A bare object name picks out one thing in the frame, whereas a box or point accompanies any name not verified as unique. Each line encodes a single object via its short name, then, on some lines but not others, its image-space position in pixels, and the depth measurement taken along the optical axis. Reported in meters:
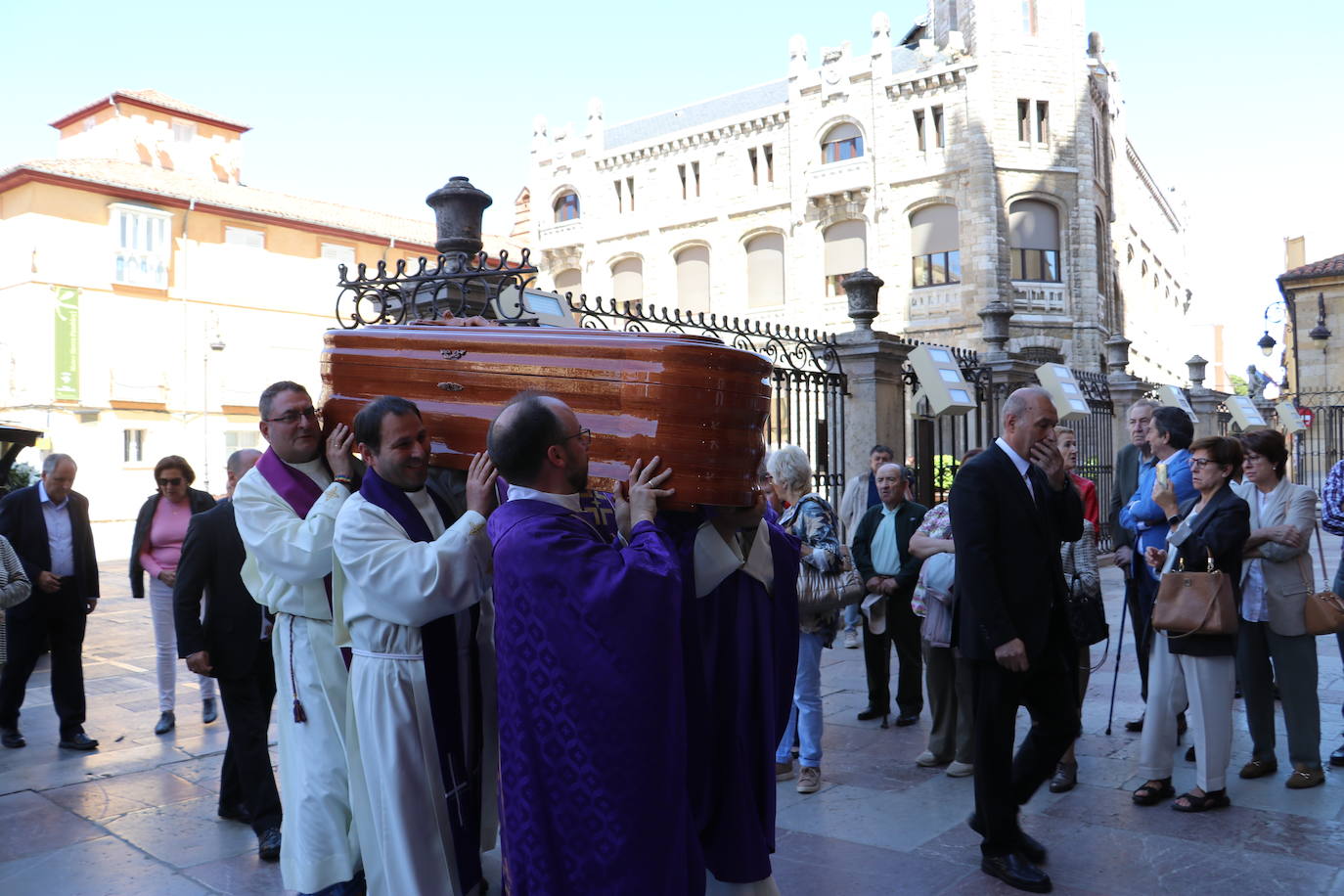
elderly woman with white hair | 5.34
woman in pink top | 6.81
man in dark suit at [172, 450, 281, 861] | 4.56
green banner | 28.52
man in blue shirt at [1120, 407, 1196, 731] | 5.86
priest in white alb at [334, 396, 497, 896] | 3.15
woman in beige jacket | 5.07
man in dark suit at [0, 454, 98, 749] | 6.45
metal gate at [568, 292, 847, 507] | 8.85
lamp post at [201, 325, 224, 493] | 29.89
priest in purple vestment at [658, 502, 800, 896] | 3.12
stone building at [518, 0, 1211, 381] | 31.48
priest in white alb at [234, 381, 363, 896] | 3.48
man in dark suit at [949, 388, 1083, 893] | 4.06
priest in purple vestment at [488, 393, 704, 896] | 2.77
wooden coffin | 2.92
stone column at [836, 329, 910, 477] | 9.85
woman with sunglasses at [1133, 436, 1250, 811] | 4.75
